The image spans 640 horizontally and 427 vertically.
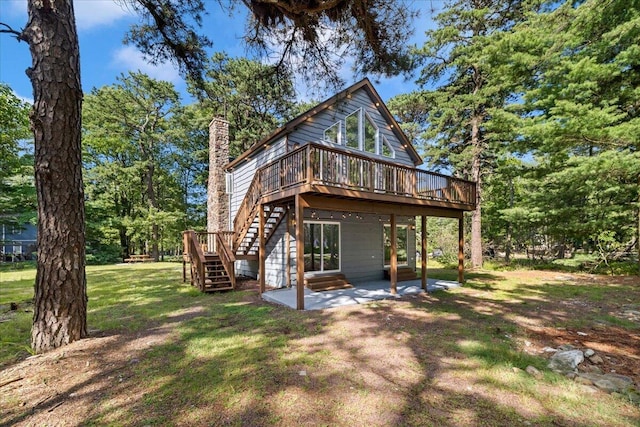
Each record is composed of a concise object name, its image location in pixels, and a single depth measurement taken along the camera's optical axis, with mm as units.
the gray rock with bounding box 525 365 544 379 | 3622
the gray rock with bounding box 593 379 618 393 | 3285
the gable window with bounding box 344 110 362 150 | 10992
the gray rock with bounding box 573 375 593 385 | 3462
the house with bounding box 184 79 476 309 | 7121
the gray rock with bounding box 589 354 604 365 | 4008
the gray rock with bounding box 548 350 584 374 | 3844
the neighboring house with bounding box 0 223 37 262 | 19645
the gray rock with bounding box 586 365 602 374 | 3750
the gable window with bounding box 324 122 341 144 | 10455
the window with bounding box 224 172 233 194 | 13109
